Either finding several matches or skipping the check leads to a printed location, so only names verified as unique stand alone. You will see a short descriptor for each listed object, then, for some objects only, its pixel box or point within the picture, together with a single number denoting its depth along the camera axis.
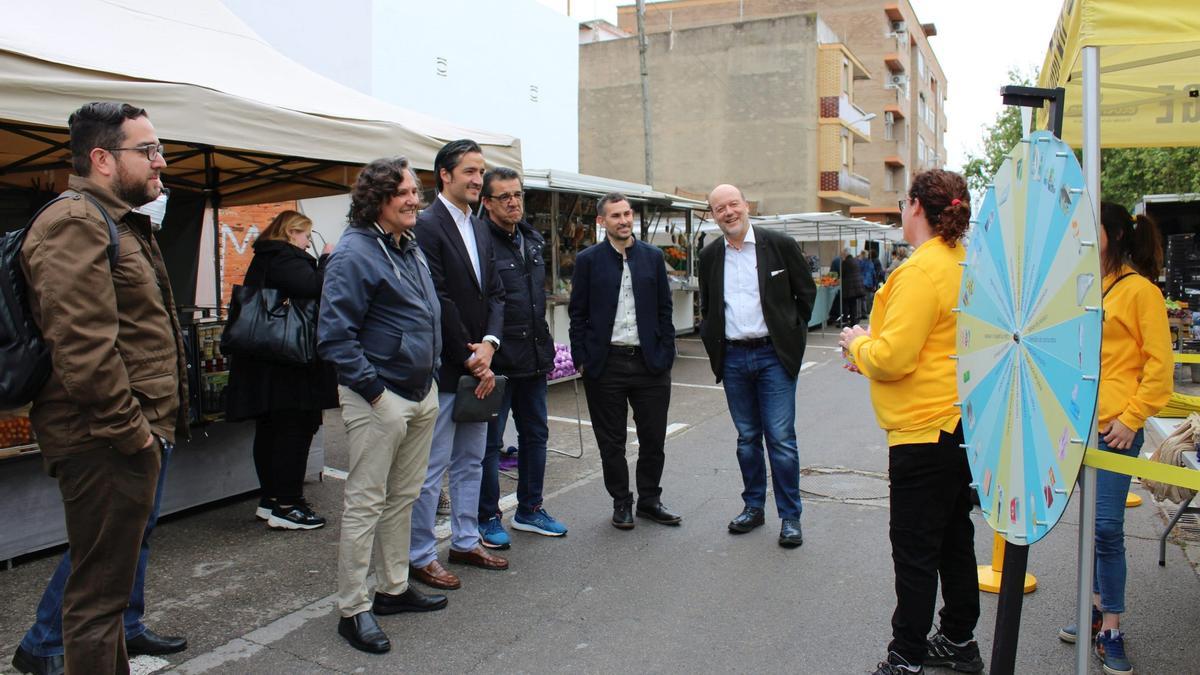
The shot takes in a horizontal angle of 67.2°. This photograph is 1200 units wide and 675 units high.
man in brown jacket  2.66
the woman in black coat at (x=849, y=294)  21.27
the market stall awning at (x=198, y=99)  4.13
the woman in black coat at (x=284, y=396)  5.25
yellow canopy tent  2.46
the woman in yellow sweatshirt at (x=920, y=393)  3.12
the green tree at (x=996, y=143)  32.09
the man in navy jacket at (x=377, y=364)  3.70
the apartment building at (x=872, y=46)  51.12
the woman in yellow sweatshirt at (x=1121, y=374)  3.45
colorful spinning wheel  2.07
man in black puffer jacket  4.90
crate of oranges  4.51
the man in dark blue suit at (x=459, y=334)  4.44
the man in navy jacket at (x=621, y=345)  5.37
